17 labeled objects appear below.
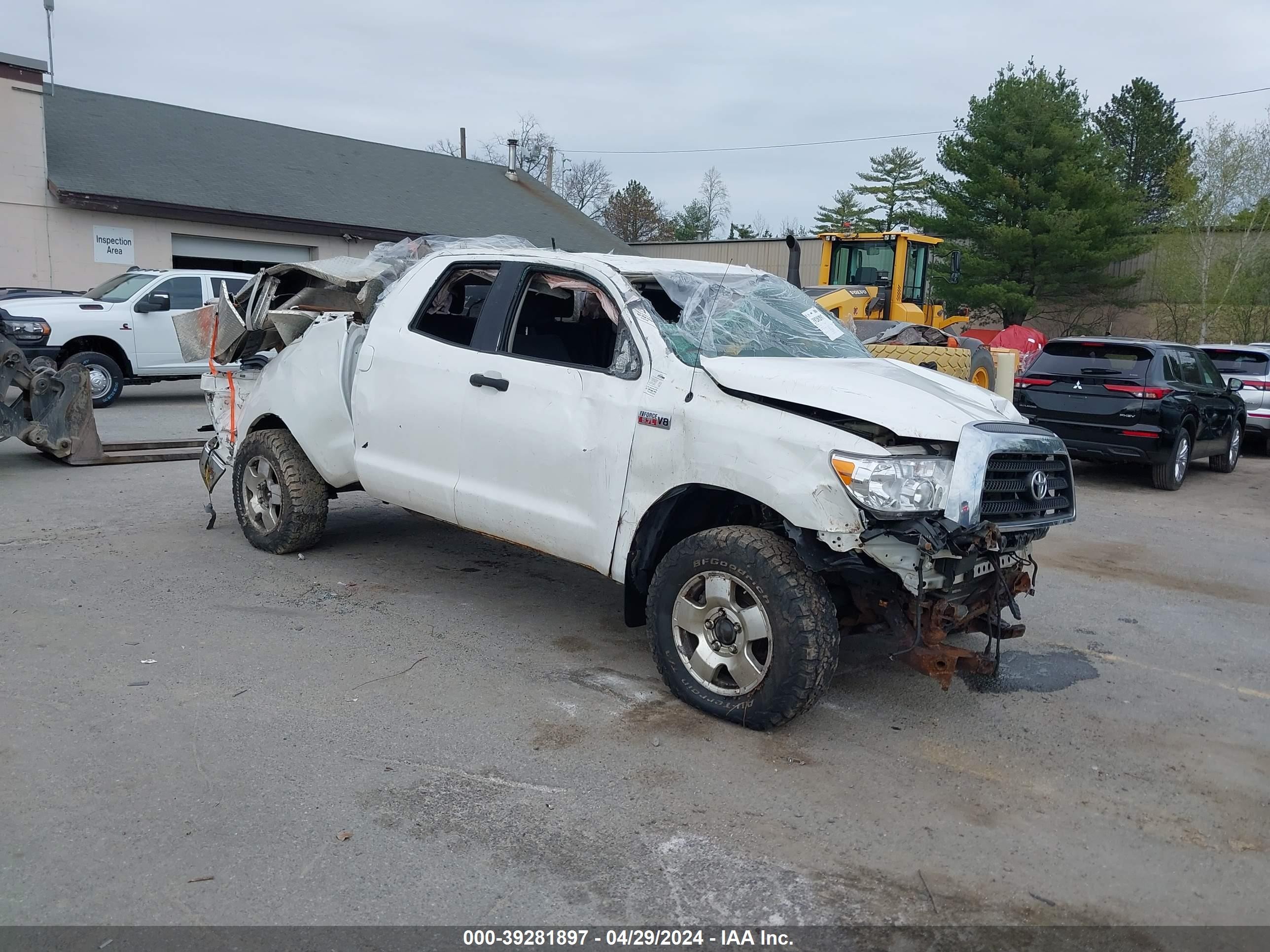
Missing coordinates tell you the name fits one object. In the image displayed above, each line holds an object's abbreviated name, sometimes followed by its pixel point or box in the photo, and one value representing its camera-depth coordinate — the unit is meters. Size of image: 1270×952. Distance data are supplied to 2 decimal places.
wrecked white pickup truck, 4.23
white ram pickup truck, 14.21
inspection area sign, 22.20
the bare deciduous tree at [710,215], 74.50
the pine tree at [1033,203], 31.80
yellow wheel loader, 11.45
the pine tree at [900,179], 65.19
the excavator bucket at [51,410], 9.37
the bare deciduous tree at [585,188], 62.50
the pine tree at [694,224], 73.38
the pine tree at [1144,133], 51.38
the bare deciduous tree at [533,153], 57.56
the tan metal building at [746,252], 36.09
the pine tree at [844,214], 66.62
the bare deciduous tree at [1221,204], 31.80
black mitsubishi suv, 11.36
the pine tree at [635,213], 65.31
